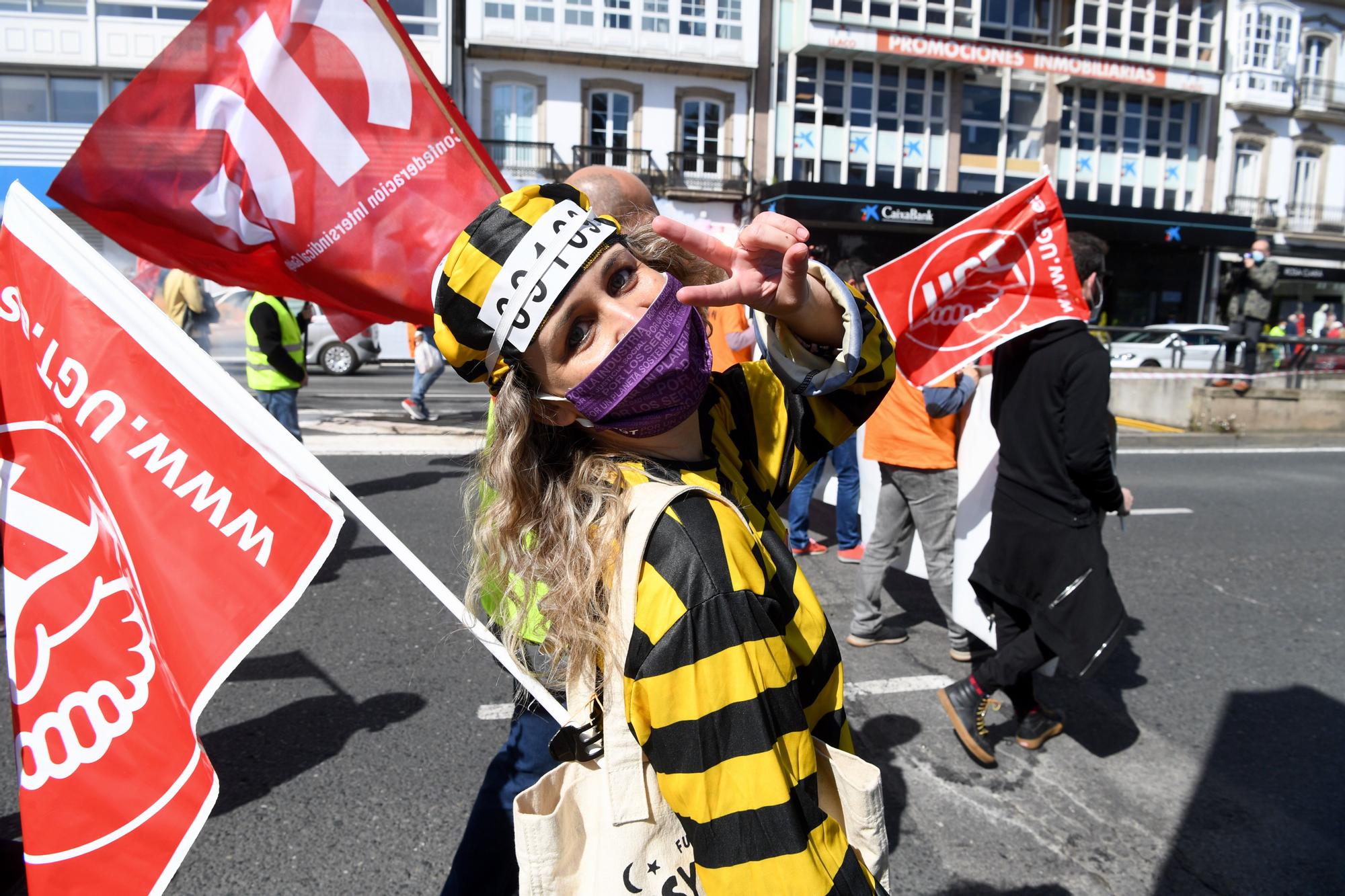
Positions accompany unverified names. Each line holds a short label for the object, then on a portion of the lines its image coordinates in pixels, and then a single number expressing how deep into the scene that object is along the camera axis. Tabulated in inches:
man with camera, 517.0
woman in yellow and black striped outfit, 43.6
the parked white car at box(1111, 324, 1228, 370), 697.0
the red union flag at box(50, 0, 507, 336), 95.3
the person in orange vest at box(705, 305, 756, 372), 204.2
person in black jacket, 124.8
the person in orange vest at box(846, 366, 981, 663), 169.5
